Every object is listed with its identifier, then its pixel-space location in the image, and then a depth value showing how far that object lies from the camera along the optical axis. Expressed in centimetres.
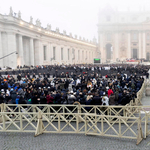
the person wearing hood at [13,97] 1372
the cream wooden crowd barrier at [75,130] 804
